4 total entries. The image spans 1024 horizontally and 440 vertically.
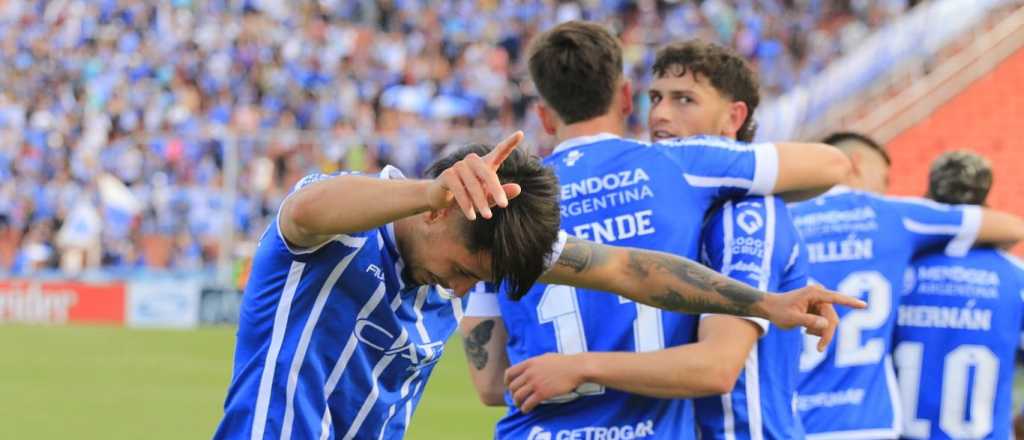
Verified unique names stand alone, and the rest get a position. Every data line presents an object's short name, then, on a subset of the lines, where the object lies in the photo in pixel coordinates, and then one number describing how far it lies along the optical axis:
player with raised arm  6.19
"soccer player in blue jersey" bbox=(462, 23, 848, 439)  8.14
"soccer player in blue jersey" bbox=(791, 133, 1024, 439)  11.50
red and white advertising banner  45.03
